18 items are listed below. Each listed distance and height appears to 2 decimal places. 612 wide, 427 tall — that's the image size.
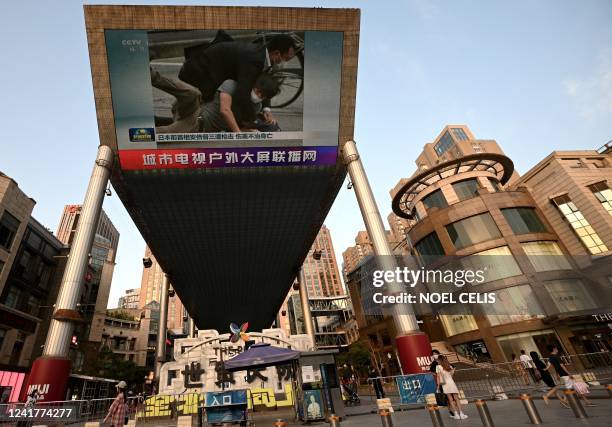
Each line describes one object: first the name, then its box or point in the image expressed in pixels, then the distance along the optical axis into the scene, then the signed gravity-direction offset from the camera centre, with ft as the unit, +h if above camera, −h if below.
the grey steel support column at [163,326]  126.66 +36.75
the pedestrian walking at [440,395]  31.15 -1.12
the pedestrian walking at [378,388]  51.87 +0.88
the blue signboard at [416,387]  41.65 -0.05
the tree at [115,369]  140.97 +28.16
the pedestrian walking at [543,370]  35.91 -0.69
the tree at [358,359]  157.58 +16.88
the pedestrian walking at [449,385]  29.22 -0.33
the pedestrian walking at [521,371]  53.26 -0.51
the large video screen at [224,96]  61.26 +56.15
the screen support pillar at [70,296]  44.84 +21.09
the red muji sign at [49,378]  43.60 +9.25
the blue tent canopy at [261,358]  40.83 +6.22
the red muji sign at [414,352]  48.47 +4.58
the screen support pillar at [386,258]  49.80 +20.19
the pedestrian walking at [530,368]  51.47 -0.32
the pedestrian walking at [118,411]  32.89 +2.83
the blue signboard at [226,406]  35.17 +1.65
